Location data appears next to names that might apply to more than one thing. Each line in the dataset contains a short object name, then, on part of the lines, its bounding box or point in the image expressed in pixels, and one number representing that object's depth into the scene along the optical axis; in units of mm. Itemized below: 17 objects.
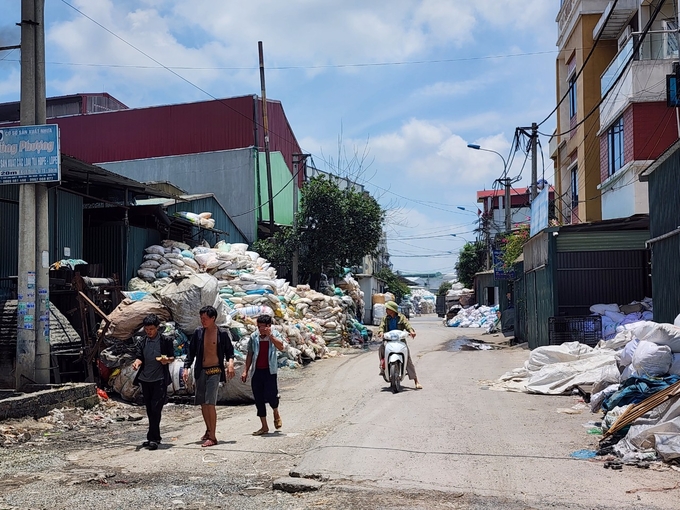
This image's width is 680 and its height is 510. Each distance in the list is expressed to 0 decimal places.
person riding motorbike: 11672
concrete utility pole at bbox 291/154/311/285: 25875
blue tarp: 7357
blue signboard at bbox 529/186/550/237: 17141
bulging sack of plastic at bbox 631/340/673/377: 7965
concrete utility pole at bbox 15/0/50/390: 9773
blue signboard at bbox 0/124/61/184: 9719
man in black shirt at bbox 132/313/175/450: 7758
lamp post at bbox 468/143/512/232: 31203
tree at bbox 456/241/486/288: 57375
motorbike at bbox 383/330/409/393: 10805
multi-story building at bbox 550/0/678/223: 19828
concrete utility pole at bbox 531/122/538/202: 24672
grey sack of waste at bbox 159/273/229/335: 11805
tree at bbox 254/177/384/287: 25156
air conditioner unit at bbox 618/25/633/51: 21492
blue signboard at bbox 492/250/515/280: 25828
